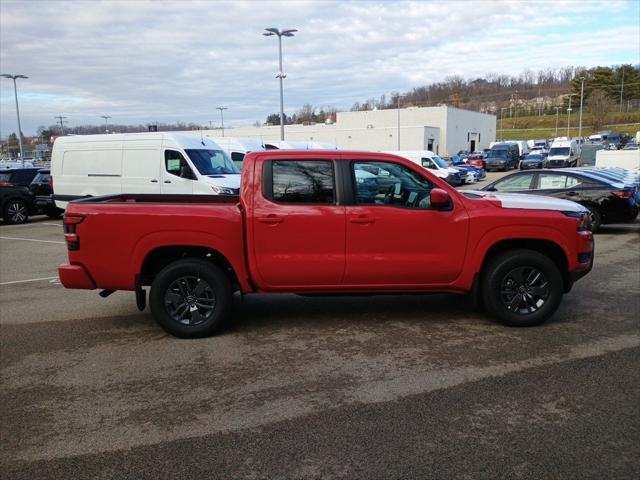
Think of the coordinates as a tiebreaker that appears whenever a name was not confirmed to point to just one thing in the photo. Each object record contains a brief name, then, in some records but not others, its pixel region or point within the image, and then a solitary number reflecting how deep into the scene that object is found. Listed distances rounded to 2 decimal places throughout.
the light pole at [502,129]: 110.06
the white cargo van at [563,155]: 43.75
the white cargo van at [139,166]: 14.84
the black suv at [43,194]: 18.02
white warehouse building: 62.94
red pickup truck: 5.53
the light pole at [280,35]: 29.66
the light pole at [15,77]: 43.94
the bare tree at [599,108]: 92.38
